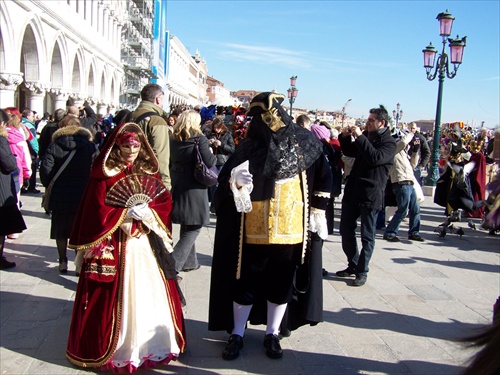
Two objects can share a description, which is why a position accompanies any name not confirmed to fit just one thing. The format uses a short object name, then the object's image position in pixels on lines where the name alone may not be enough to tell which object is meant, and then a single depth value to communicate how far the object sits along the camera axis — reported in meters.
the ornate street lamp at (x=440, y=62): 13.84
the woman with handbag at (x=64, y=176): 5.72
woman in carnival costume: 3.49
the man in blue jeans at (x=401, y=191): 8.45
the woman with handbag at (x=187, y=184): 5.66
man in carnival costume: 3.65
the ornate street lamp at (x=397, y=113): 48.24
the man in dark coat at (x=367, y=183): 5.58
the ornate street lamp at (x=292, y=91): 29.45
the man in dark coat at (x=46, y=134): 9.93
